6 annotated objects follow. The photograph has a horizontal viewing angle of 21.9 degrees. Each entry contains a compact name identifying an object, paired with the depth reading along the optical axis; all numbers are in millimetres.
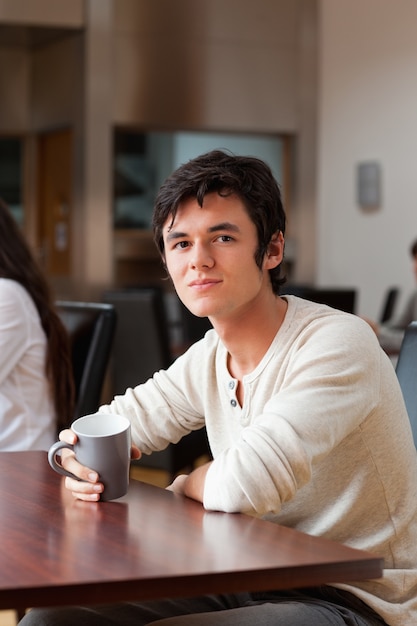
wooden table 1053
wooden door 7707
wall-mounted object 7008
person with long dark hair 2590
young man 1362
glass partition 7598
